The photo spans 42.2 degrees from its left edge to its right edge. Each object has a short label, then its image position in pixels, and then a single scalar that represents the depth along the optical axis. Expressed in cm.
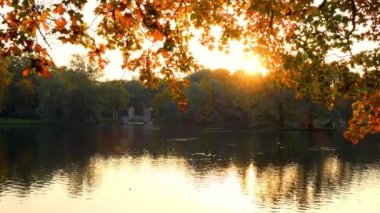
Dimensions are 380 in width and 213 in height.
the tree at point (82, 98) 13600
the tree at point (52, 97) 12825
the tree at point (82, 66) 14562
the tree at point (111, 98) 14438
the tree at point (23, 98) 13175
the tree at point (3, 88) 11065
